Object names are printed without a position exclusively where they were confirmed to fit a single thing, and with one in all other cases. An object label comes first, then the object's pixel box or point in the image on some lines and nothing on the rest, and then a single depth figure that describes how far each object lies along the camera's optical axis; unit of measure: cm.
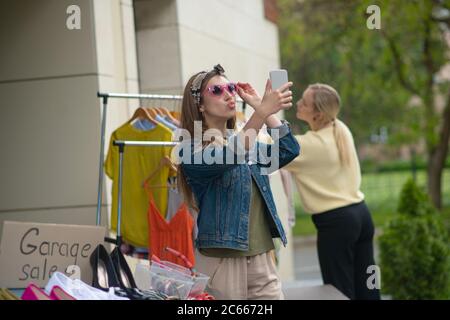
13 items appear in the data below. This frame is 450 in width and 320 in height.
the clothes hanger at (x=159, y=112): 1212
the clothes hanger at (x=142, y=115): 1179
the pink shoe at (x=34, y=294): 671
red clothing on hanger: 1047
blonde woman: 1305
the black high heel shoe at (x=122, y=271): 870
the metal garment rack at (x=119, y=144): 1062
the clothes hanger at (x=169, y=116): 1195
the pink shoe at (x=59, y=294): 683
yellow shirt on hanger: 1167
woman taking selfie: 833
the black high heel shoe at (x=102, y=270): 865
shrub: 1755
